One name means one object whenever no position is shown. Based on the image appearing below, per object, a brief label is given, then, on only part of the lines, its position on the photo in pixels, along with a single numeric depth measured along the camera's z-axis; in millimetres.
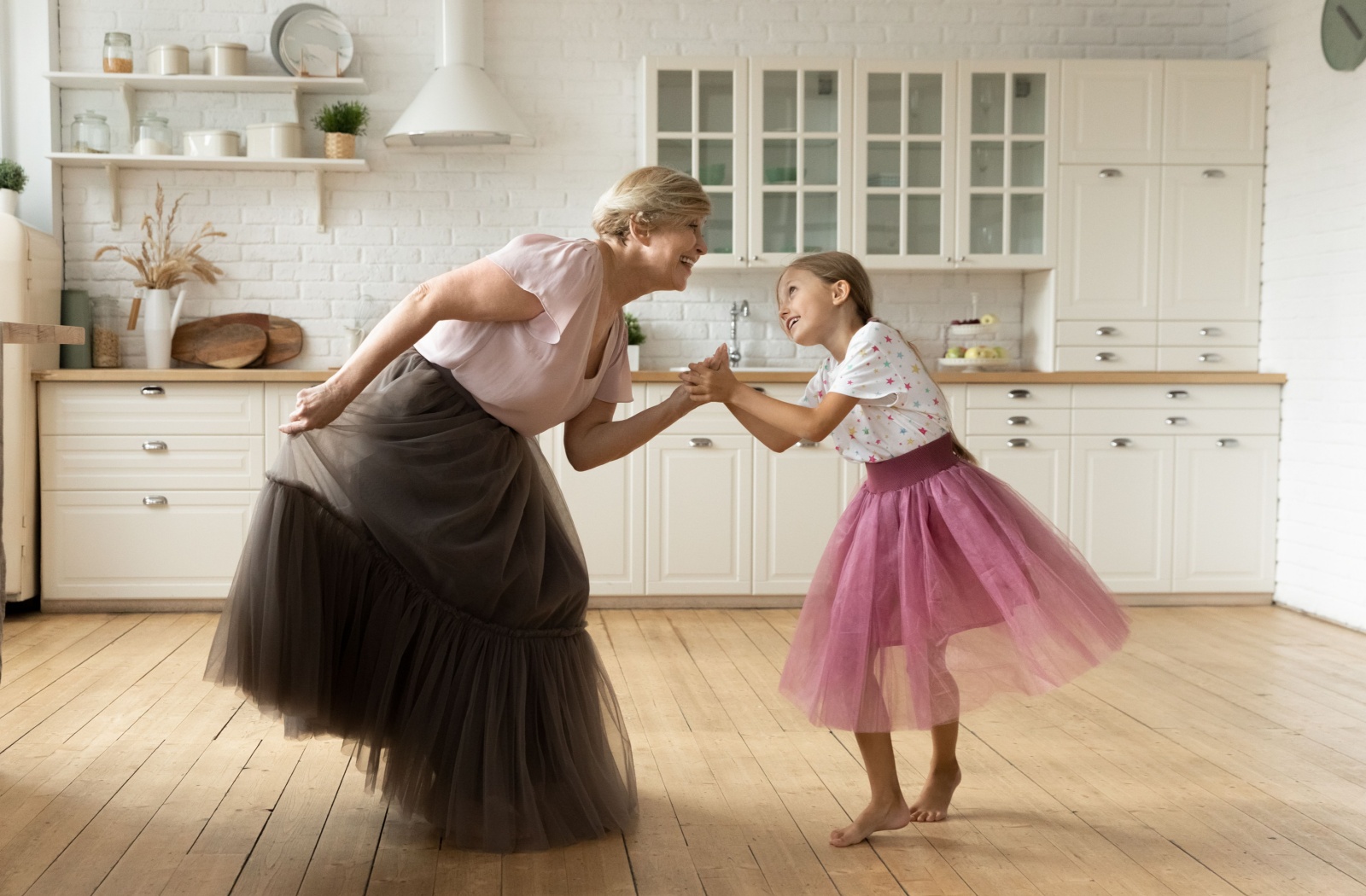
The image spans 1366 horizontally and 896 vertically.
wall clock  4371
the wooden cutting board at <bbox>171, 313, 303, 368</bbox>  4945
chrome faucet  5190
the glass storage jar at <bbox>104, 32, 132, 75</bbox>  4773
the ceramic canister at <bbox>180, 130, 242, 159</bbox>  4797
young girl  2279
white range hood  4672
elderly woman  2111
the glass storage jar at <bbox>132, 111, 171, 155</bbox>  4812
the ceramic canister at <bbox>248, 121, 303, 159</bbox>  4848
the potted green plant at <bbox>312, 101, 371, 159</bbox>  4887
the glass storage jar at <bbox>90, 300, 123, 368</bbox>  4820
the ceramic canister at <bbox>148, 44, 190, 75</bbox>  4777
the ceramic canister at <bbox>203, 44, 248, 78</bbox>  4816
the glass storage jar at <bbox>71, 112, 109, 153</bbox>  4828
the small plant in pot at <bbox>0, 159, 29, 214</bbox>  4602
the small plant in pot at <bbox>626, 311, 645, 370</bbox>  4938
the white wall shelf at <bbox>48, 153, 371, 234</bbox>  4801
